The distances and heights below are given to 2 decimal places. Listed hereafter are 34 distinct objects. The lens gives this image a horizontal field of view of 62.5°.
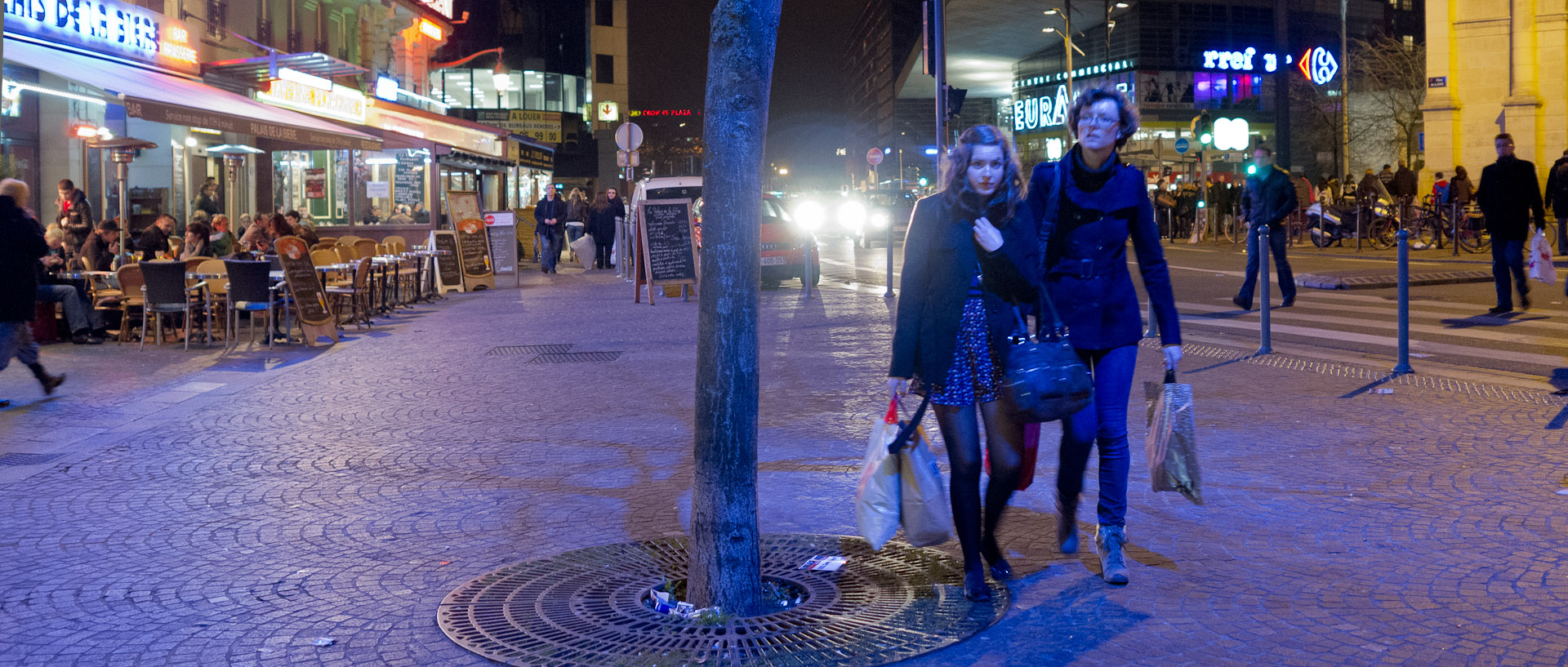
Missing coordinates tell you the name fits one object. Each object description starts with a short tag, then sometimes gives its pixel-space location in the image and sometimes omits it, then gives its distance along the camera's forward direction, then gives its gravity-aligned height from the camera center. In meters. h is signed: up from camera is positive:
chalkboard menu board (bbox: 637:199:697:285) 18.61 +0.53
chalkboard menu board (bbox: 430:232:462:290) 22.52 +0.32
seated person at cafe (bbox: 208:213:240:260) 17.17 +0.60
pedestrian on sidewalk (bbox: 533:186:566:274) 29.72 +1.22
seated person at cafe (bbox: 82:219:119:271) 14.75 +0.44
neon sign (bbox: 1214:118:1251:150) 28.57 +3.25
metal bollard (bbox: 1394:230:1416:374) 9.38 -0.29
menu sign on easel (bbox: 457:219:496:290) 23.23 +0.46
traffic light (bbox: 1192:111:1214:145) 24.44 +2.75
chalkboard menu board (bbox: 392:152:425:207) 25.94 +2.06
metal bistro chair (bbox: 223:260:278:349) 13.09 -0.02
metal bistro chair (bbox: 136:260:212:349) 13.11 -0.05
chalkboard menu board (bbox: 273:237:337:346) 13.26 -0.07
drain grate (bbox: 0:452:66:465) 7.32 -0.98
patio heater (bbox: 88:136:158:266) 17.25 +1.83
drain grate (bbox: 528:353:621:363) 11.97 -0.72
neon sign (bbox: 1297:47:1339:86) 39.16 +6.37
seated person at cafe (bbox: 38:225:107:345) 13.52 -0.13
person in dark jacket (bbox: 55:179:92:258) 15.71 +0.91
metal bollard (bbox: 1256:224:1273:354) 10.75 -0.12
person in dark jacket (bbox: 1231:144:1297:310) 14.01 +0.81
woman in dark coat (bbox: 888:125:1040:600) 4.21 -0.03
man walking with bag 13.29 +0.64
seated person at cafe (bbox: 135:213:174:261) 14.93 +0.50
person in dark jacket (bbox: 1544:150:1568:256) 16.41 +0.96
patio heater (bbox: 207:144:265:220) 21.77 +2.20
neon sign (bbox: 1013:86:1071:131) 65.94 +8.73
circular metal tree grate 3.96 -1.12
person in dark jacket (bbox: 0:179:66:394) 9.44 +0.09
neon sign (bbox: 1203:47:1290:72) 62.75 +10.40
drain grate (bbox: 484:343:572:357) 12.61 -0.69
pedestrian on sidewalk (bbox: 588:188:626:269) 30.91 +1.38
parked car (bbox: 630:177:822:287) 21.42 +0.55
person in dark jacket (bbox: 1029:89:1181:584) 4.50 +0.07
